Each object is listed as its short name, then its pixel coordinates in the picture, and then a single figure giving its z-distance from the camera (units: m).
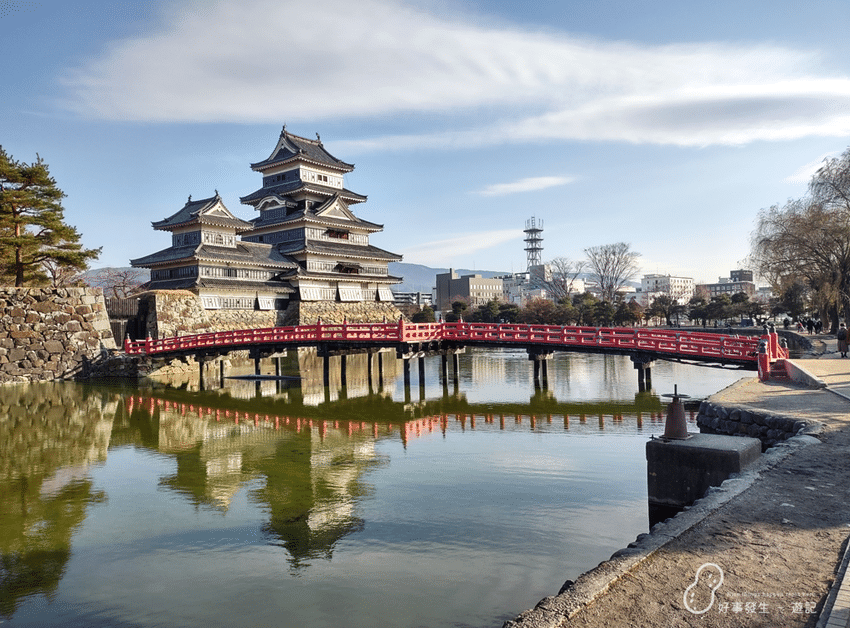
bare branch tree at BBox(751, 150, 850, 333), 32.56
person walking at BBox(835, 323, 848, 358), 20.44
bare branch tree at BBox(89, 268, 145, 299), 52.23
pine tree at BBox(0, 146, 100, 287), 27.81
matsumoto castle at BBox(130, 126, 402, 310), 40.56
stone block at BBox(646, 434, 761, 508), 7.86
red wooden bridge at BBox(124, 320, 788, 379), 20.08
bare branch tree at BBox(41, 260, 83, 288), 39.75
